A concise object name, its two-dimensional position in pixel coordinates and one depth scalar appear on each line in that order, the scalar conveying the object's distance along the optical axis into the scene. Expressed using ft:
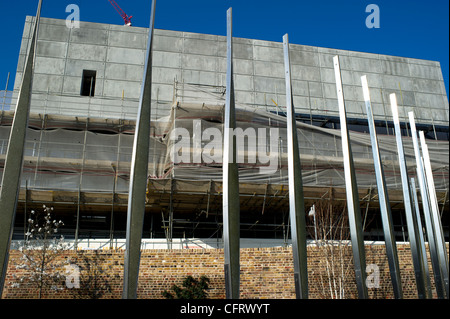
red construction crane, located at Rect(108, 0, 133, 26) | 126.67
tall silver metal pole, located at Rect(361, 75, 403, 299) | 22.34
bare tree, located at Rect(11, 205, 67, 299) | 35.17
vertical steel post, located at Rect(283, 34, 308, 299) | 19.04
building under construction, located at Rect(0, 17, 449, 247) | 47.96
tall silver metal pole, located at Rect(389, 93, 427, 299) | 25.22
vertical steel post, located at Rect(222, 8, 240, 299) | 18.43
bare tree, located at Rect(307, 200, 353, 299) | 38.58
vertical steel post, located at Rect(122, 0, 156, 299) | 18.08
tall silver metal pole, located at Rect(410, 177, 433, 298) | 33.76
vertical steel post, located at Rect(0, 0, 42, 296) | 17.01
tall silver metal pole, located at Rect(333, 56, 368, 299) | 20.32
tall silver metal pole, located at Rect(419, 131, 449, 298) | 30.30
